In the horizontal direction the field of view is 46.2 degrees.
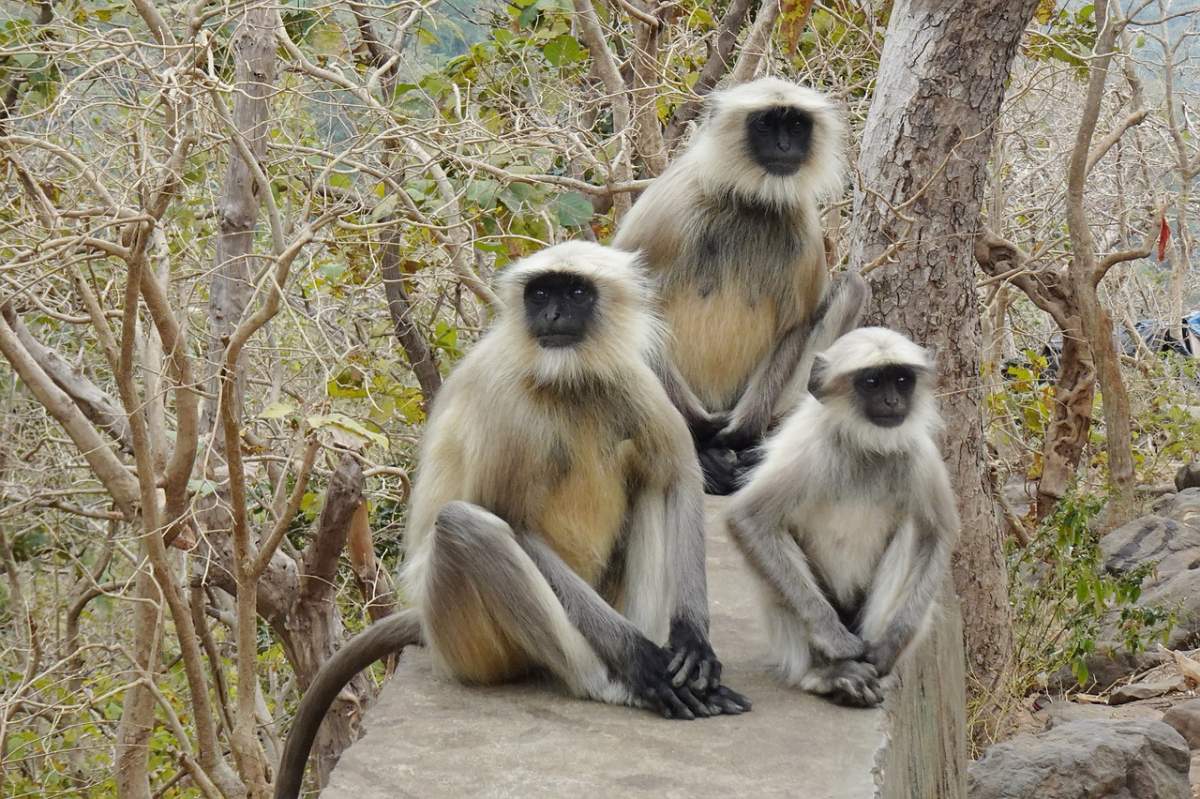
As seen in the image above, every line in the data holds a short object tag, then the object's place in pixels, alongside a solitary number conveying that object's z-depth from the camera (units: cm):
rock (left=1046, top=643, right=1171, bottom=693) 670
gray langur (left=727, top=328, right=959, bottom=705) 344
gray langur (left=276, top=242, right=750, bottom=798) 327
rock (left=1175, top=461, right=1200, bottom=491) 842
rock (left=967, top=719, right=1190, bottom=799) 475
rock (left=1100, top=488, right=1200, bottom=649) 679
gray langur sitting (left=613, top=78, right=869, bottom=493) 486
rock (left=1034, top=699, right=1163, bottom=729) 611
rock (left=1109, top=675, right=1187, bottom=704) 645
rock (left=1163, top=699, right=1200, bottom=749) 563
